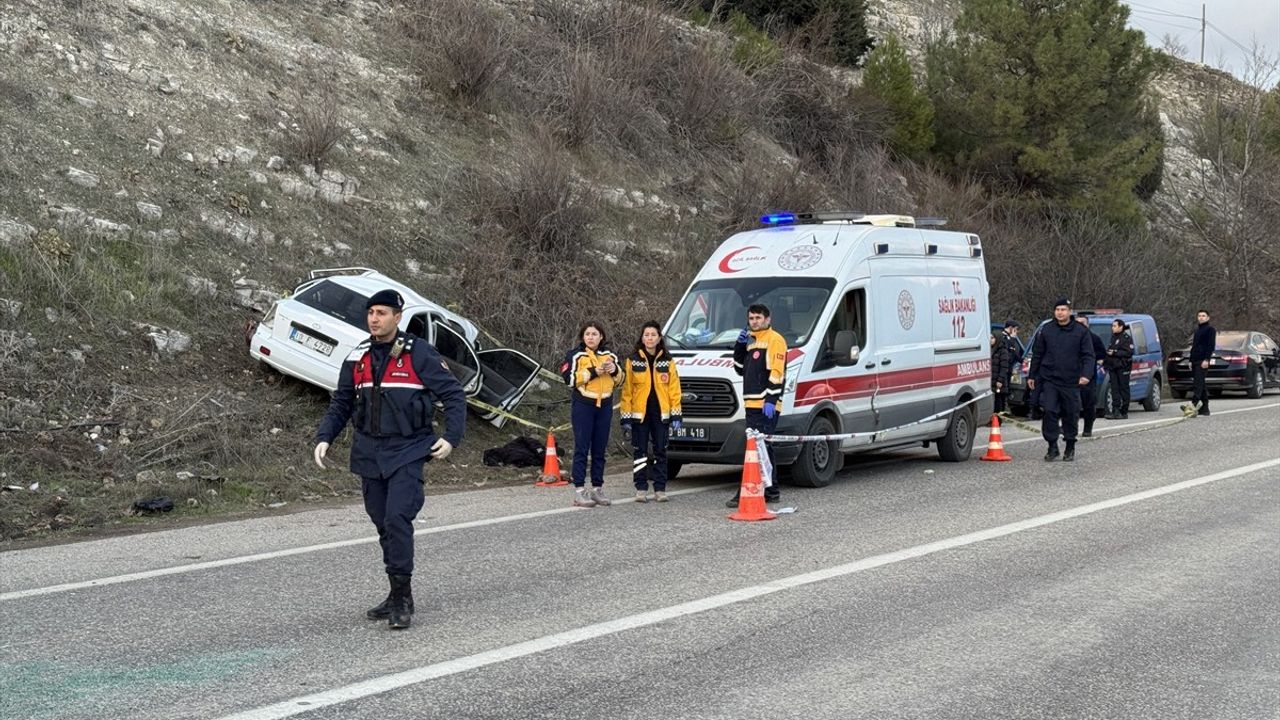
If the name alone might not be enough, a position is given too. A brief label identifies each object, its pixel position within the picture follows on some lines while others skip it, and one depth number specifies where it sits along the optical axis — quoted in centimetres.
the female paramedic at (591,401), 1193
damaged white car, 1537
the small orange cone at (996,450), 1587
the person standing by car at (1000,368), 2294
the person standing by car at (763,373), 1175
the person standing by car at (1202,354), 2233
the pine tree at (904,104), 3712
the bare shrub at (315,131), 2130
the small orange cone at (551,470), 1412
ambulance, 1288
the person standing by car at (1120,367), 2297
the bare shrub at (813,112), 3450
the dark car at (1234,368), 2869
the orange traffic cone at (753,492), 1094
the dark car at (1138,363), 2375
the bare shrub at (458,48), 2645
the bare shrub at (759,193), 2819
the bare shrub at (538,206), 2227
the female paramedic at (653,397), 1221
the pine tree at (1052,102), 3766
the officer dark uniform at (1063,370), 1549
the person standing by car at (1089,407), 1794
